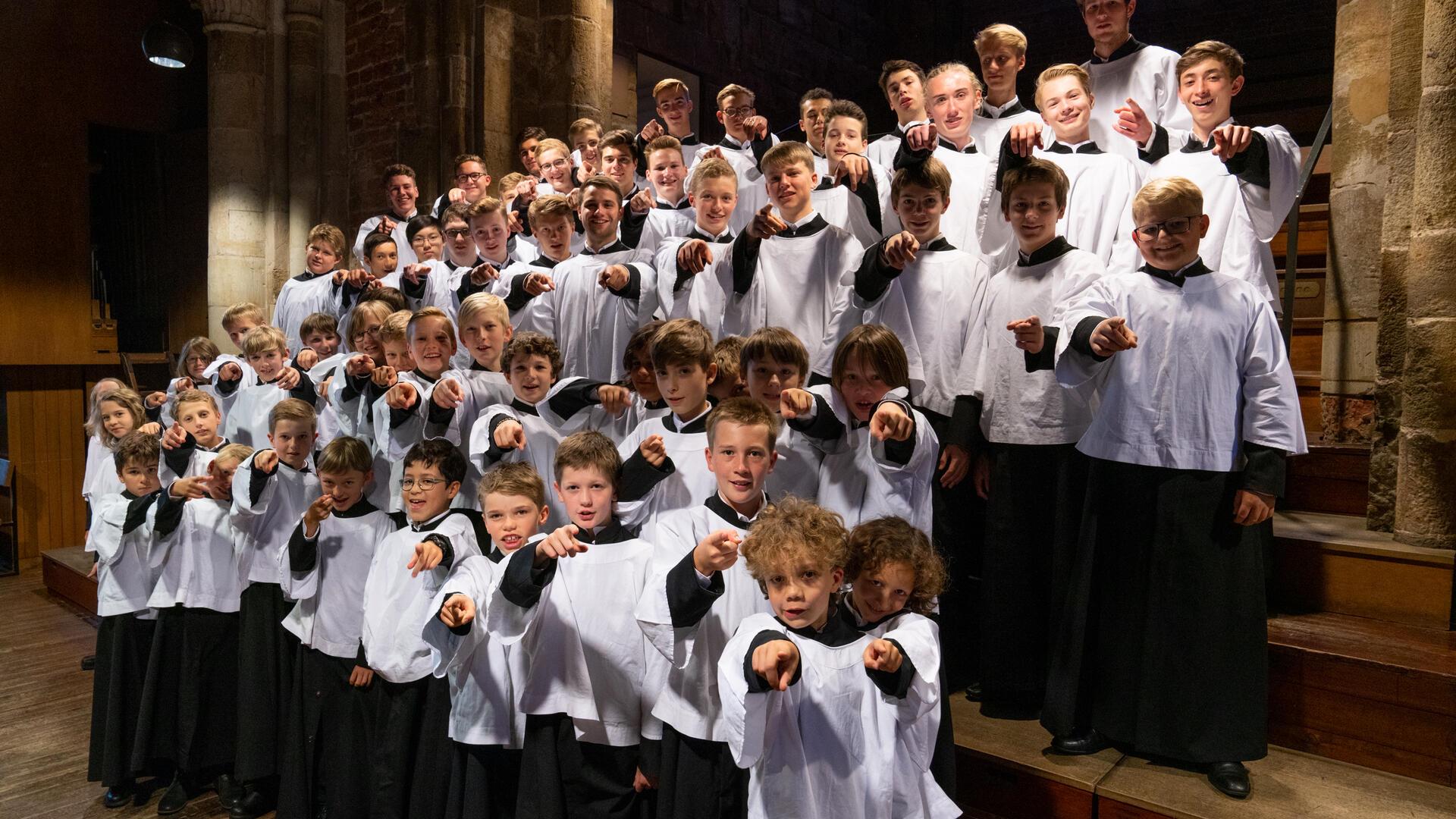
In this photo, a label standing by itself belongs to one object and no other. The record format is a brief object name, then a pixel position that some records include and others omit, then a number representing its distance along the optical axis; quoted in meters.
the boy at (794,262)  3.72
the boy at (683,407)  3.12
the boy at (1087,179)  3.70
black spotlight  7.34
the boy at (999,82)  4.33
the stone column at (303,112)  8.54
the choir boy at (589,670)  2.96
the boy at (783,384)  3.12
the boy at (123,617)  4.07
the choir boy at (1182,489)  2.83
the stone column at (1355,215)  4.25
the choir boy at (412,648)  3.30
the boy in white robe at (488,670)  3.03
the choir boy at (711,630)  2.70
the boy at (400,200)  6.86
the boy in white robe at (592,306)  4.55
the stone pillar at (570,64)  7.90
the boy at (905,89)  4.39
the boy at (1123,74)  4.23
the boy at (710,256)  4.02
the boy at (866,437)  2.87
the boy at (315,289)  6.01
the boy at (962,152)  4.08
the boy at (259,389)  4.74
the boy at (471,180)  6.59
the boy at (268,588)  3.91
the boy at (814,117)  5.01
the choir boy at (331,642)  3.54
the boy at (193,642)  4.04
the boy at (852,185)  3.75
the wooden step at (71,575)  6.79
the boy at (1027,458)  3.22
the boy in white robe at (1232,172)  3.37
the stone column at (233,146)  8.28
